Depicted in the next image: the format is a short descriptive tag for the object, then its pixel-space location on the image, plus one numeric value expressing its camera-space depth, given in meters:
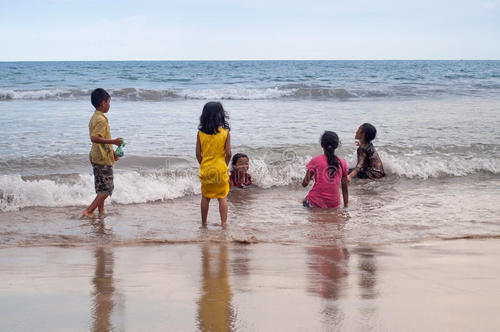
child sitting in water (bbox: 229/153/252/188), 8.20
